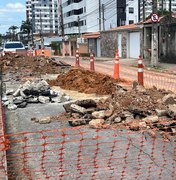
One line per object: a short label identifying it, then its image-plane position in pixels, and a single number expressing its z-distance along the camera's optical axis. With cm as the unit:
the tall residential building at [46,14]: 14600
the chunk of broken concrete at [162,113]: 655
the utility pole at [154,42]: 1893
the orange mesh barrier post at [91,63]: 1613
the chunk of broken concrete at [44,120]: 675
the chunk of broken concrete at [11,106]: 817
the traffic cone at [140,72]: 1087
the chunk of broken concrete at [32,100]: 881
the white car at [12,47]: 2883
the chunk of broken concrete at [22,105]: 835
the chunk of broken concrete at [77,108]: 680
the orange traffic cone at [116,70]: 1303
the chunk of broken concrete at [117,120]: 638
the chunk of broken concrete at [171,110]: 651
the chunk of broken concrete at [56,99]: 881
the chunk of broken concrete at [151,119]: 623
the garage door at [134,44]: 2962
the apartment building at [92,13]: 7800
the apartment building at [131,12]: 7981
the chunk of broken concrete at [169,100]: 727
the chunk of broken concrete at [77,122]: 636
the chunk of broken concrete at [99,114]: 656
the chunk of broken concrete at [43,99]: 877
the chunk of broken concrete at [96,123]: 621
